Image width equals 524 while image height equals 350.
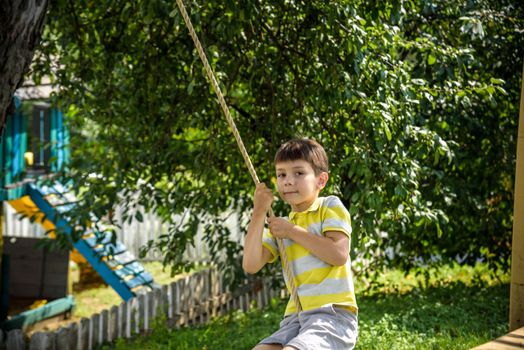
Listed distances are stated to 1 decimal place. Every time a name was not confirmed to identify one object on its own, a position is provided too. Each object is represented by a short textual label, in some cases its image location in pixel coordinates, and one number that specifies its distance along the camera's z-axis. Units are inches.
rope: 123.5
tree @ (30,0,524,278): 201.0
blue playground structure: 332.5
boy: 122.3
